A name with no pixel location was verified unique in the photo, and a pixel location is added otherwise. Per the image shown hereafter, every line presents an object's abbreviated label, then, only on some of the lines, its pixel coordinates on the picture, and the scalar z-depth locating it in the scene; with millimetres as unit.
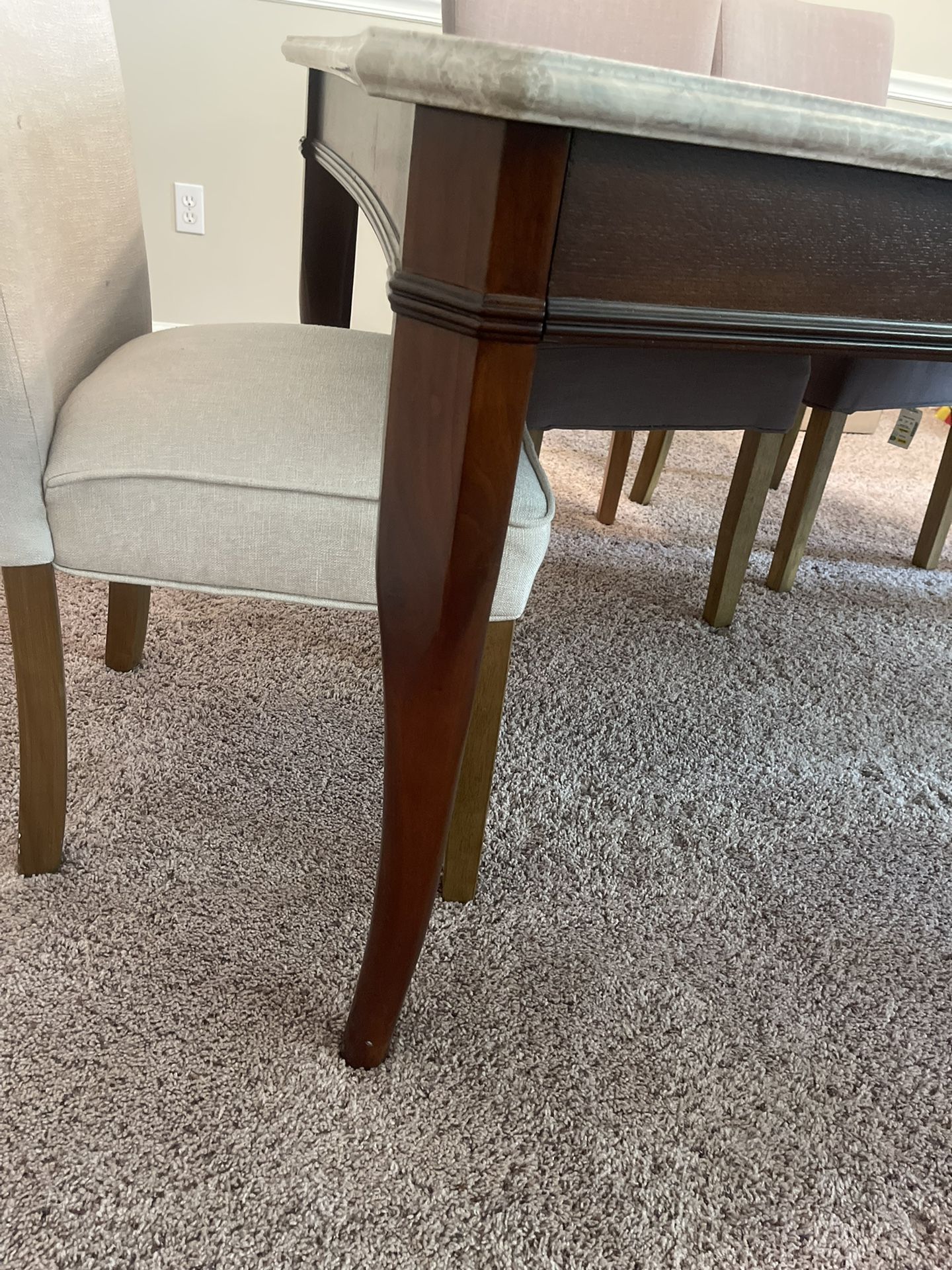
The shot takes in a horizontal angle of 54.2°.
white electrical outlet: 2469
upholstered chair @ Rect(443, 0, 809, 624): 1272
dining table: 480
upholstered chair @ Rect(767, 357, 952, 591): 1494
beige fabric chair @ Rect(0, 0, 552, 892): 757
